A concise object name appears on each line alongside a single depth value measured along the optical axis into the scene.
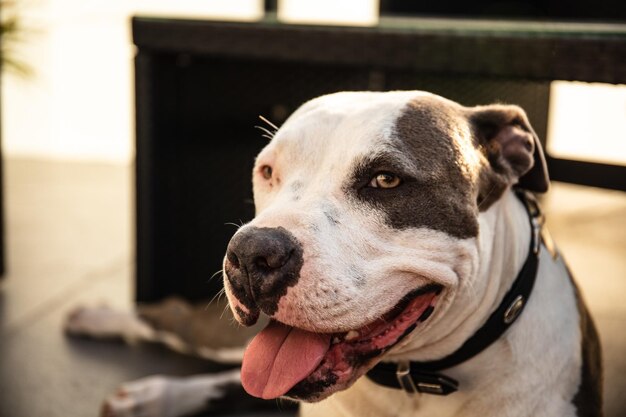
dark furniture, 1.13
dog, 0.86
